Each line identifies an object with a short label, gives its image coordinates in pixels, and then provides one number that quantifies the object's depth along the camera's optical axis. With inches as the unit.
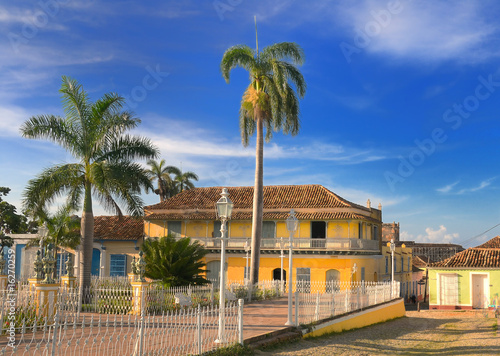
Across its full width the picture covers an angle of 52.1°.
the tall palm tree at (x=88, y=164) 724.7
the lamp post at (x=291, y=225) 541.7
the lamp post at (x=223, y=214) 417.4
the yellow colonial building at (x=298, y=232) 1273.4
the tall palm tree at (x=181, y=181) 1929.9
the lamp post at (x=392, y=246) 978.7
